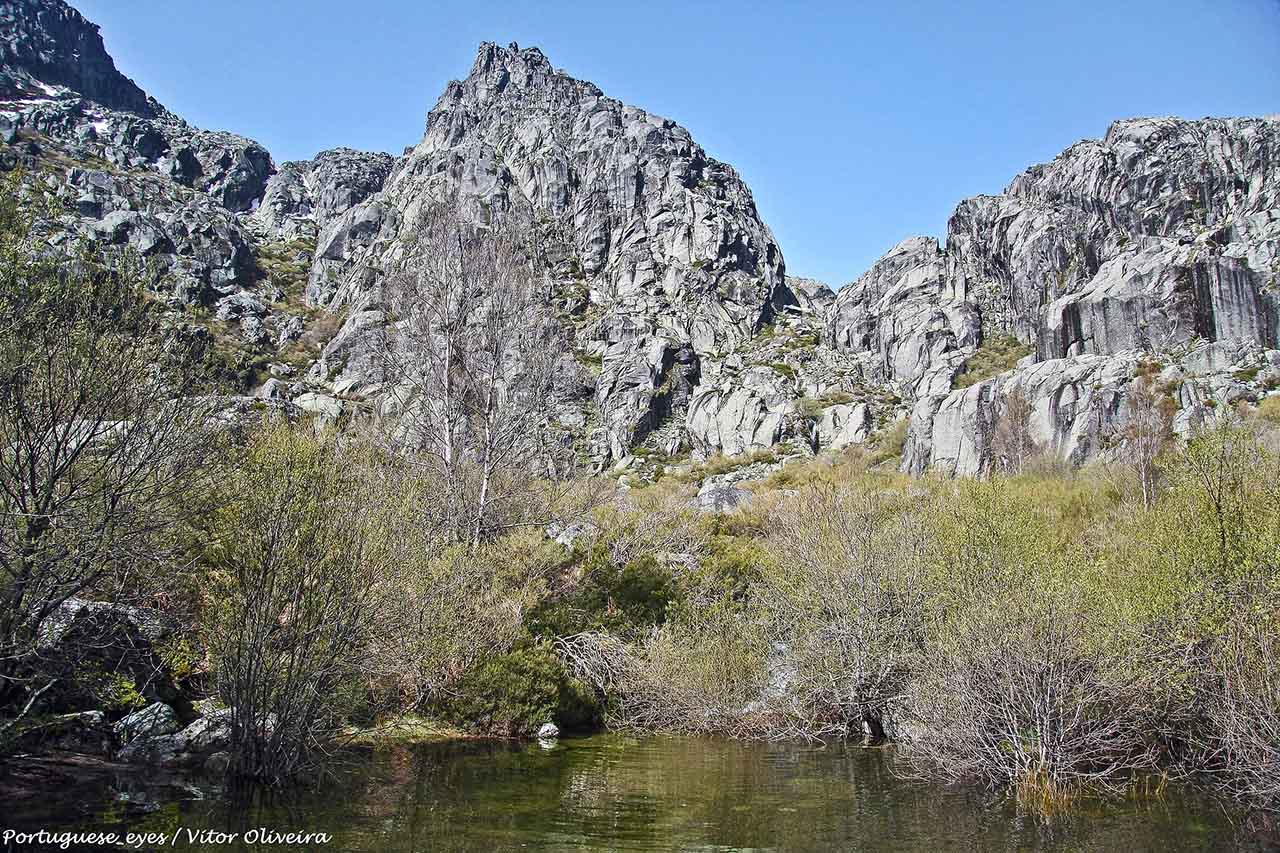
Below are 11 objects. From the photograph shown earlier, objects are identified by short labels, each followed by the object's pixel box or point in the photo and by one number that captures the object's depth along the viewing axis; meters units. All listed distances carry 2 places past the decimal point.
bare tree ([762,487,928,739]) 19.97
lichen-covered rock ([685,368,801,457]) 92.69
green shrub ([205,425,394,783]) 12.77
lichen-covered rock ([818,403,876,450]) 88.38
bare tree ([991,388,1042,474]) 58.32
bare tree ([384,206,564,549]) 27.06
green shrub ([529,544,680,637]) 25.42
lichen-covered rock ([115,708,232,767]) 14.28
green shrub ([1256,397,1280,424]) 45.27
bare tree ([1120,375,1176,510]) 37.12
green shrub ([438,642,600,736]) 20.77
